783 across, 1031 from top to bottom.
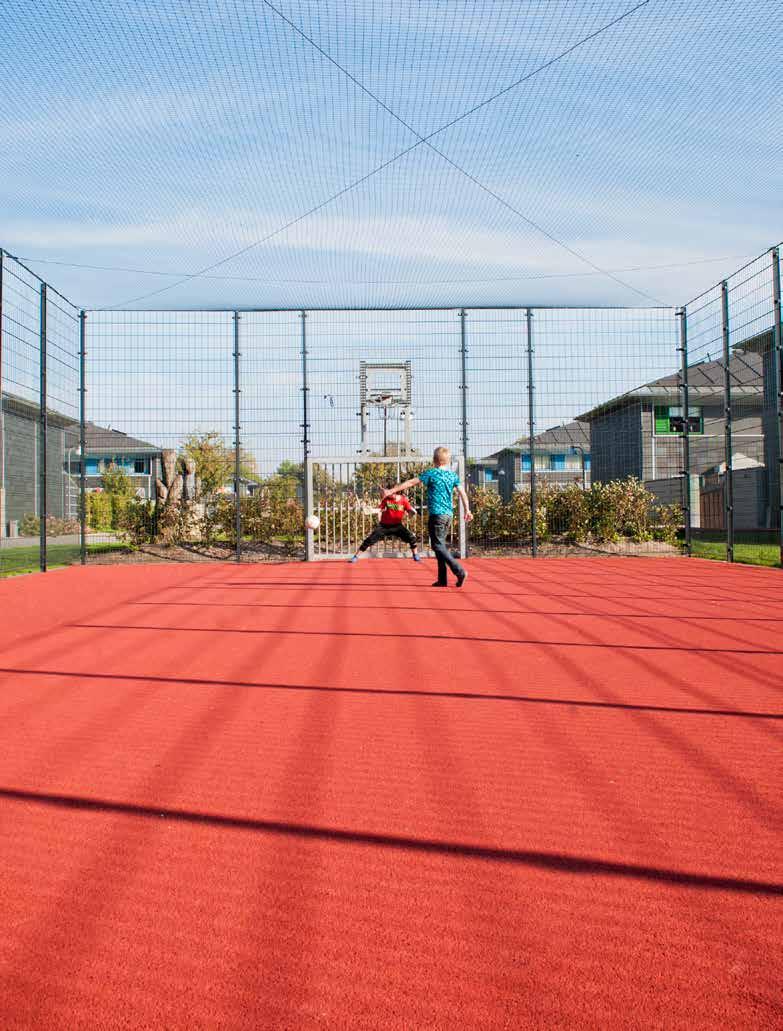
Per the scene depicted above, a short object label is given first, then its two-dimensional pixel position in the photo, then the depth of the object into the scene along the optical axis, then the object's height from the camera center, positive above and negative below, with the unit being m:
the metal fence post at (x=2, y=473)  9.42 +0.58
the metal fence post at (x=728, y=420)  11.80 +1.37
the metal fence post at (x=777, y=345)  10.30 +2.22
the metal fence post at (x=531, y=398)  13.59 +2.01
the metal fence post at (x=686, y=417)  13.55 +1.65
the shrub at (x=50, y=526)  11.14 -0.10
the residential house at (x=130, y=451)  13.52 +1.28
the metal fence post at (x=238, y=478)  13.20 +0.69
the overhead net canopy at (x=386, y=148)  7.73 +4.54
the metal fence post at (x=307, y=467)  13.32 +0.85
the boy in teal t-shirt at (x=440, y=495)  8.62 +0.23
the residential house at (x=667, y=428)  12.51 +1.48
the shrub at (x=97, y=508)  22.31 +0.35
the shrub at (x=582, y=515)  14.37 -0.03
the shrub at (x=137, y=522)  14.16 -0.06
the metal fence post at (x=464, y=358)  13.44 +2.71
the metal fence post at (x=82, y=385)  12.93 +2.21
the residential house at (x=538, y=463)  14.86 +1.17
